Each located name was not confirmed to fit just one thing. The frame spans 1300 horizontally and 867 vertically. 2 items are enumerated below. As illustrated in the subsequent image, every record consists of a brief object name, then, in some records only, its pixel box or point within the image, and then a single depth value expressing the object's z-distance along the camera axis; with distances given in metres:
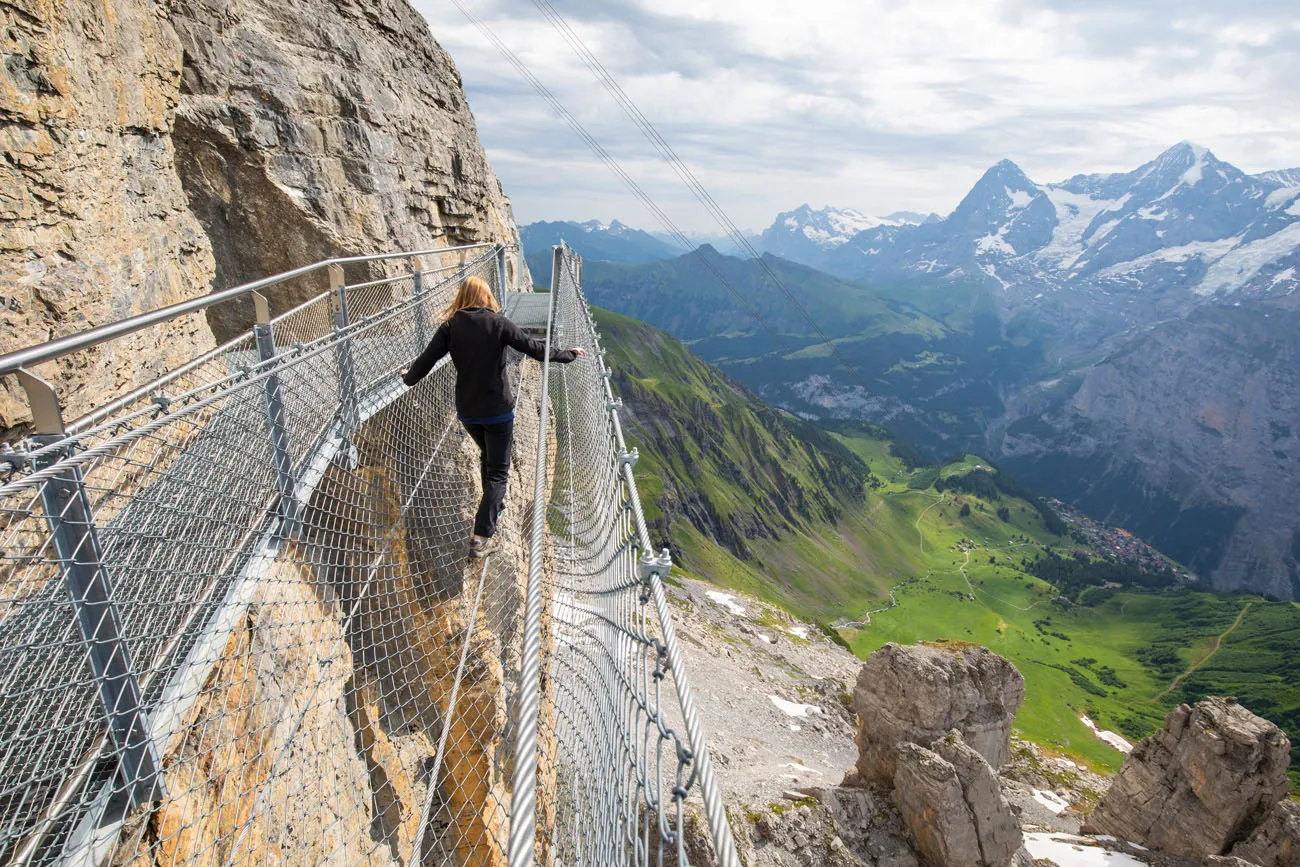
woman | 6.29
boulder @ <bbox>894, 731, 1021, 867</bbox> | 20.45
